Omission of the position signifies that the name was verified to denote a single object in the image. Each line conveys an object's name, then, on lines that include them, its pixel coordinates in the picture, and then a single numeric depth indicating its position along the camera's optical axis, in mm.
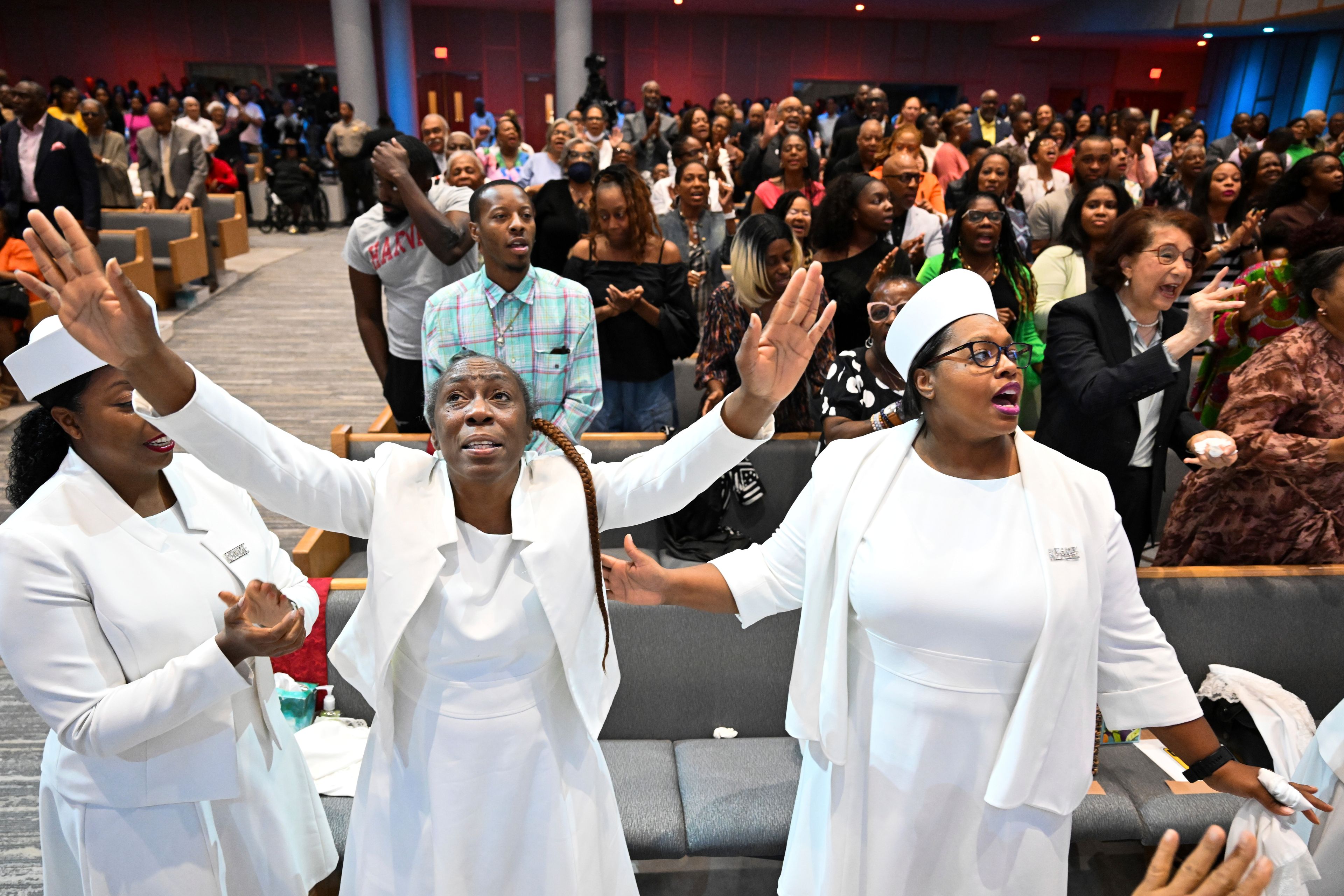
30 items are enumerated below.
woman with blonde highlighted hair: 3414
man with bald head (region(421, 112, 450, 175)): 6363
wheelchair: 11672
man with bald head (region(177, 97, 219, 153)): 10164
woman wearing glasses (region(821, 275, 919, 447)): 2932
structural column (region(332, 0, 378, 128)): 13766
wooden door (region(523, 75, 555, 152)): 19203
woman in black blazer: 2510
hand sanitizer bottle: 2855
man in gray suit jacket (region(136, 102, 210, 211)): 8609
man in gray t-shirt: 3662
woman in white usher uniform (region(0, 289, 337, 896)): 1586
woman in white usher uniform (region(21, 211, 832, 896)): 1637
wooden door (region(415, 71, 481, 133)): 18969
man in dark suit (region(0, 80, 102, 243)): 6094
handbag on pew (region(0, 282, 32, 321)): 5668
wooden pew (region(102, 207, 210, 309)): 7762
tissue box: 2738
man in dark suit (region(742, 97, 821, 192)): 6922
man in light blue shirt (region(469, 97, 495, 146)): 12992
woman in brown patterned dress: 2574
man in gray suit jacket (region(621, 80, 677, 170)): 7781
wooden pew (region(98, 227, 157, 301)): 6742
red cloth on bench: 2811
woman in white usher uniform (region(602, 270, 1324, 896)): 1674
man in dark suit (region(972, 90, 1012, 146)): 9820
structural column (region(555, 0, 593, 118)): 13789
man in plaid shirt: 2988
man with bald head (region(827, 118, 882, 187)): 5820
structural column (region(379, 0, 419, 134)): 16297
